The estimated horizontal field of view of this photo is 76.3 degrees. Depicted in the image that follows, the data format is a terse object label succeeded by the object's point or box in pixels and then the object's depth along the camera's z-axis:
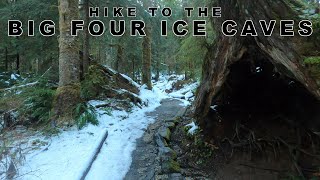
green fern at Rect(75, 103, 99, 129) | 5.74
